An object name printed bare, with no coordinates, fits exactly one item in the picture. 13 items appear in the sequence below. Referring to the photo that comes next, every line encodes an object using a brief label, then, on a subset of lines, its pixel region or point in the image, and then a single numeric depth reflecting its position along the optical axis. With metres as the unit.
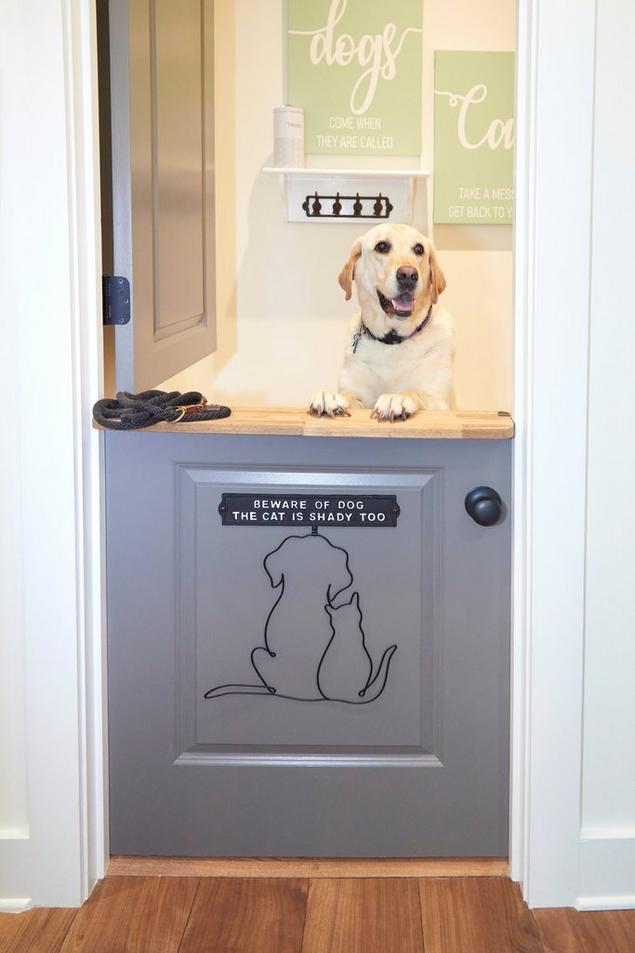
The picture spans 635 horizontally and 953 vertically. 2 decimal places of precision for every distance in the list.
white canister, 3.29
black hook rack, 3.43
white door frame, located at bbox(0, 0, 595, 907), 1.78
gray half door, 1.97
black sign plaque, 1.97
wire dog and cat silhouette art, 1.99
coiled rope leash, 1.87
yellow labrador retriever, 2.51
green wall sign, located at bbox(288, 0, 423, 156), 3.32
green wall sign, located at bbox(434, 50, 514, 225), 3.38
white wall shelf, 3.41
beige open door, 1.88
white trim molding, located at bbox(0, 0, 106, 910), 1.77
